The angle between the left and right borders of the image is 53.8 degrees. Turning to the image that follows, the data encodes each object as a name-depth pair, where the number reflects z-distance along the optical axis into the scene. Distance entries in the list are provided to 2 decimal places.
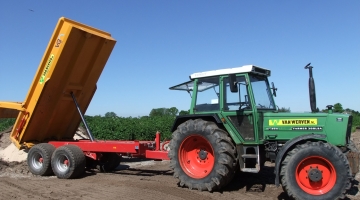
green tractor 5.80
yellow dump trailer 8.23
